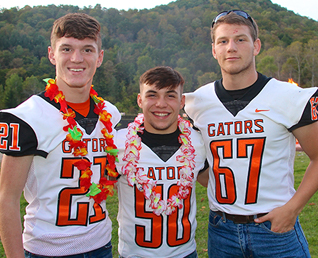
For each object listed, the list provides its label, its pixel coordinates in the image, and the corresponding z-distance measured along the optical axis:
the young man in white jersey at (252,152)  2.35
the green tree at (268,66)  63.88
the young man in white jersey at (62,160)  2.02
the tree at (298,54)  66.16
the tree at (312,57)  65.12
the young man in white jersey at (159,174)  2.54
